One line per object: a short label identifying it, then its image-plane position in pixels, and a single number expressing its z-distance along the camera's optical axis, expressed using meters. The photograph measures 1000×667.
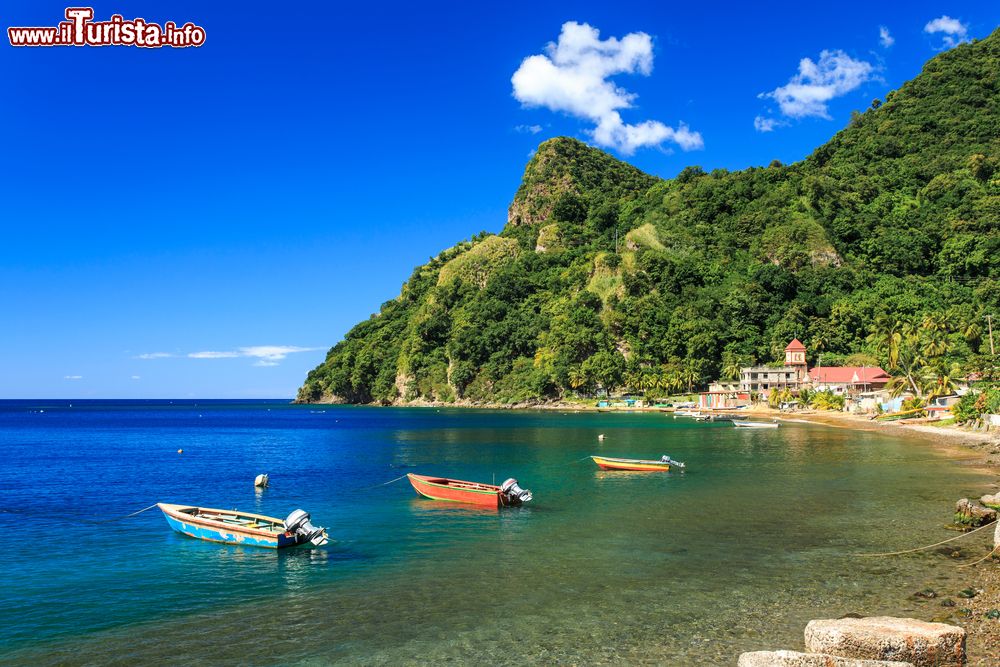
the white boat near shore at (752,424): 83.69
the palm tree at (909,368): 85.12
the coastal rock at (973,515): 24.03
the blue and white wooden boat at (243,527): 24.11
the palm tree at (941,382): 80.00
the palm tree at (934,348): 90.31
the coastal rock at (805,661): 9.83
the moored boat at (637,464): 45.56
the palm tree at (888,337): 89.75
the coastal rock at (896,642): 10.84
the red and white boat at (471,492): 32.12
